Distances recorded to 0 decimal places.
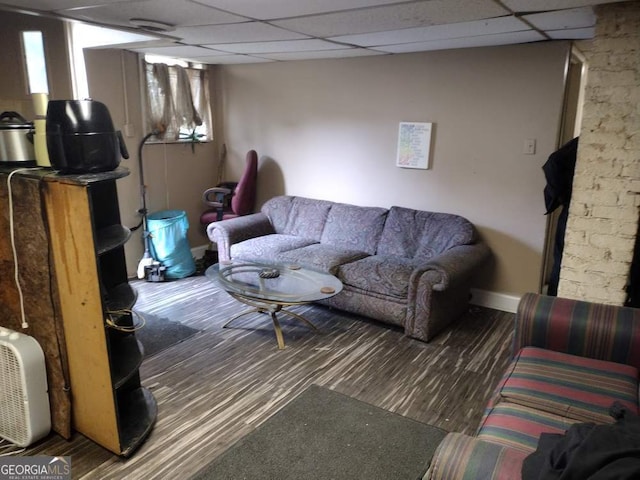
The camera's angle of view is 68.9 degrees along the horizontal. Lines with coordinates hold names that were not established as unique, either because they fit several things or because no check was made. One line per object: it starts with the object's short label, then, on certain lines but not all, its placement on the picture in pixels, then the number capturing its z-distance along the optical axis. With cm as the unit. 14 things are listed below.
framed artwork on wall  410
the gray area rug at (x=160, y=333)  327
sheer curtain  457
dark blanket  115
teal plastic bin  449
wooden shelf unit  196
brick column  239
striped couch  135
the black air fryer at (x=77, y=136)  195
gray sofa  339
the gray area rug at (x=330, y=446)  210
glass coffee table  314
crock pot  209
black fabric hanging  298
